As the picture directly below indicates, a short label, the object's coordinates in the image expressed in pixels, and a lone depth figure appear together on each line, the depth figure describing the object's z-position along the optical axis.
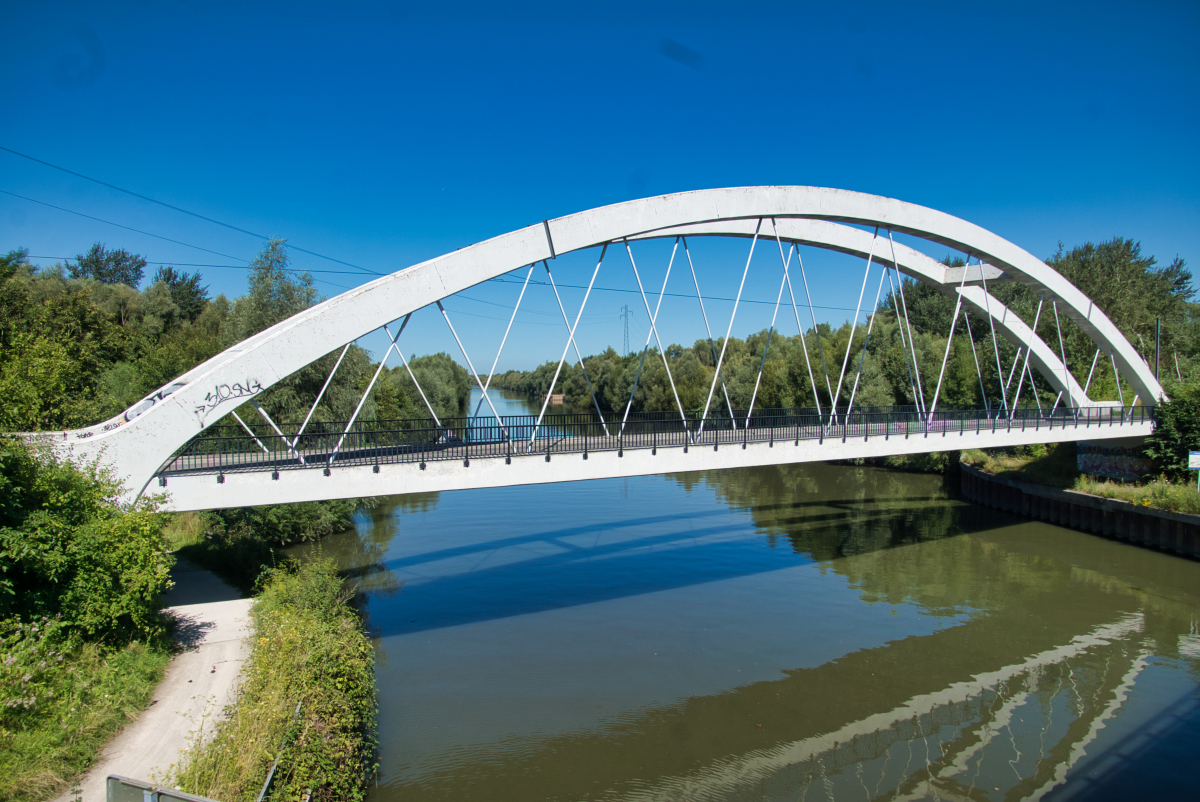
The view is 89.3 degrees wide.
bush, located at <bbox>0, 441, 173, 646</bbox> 8.51
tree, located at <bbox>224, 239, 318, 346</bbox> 25.34
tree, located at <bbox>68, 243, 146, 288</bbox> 57.41
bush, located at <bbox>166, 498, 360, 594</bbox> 15.65
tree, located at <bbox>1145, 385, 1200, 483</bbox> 24.56
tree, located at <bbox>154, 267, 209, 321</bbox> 49.88
